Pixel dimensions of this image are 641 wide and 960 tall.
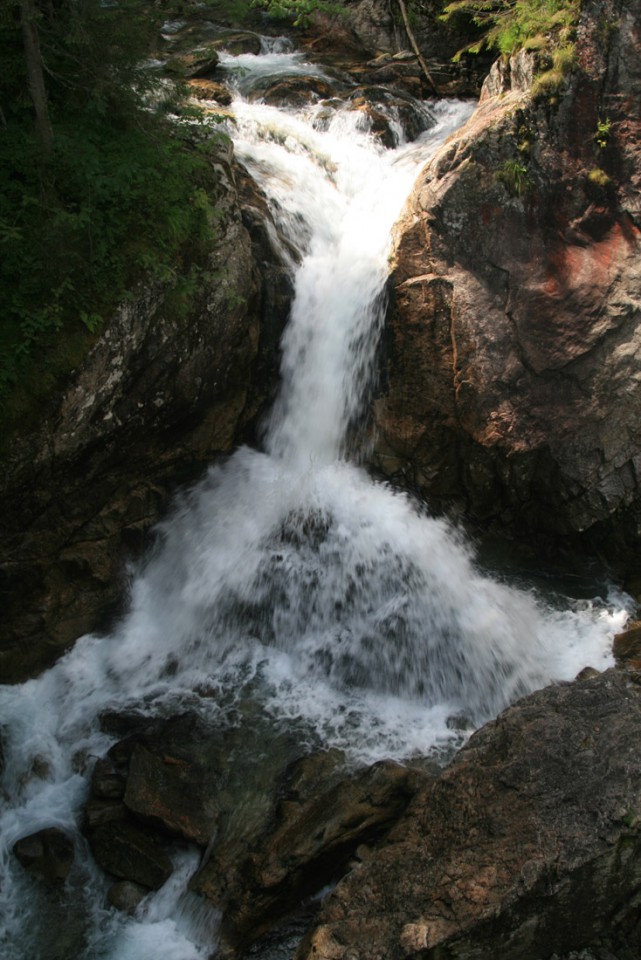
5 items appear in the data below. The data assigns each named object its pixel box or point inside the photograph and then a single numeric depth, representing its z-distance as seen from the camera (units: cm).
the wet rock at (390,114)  1138
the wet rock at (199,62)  1256
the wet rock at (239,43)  1447
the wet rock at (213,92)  1176
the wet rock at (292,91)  1202
